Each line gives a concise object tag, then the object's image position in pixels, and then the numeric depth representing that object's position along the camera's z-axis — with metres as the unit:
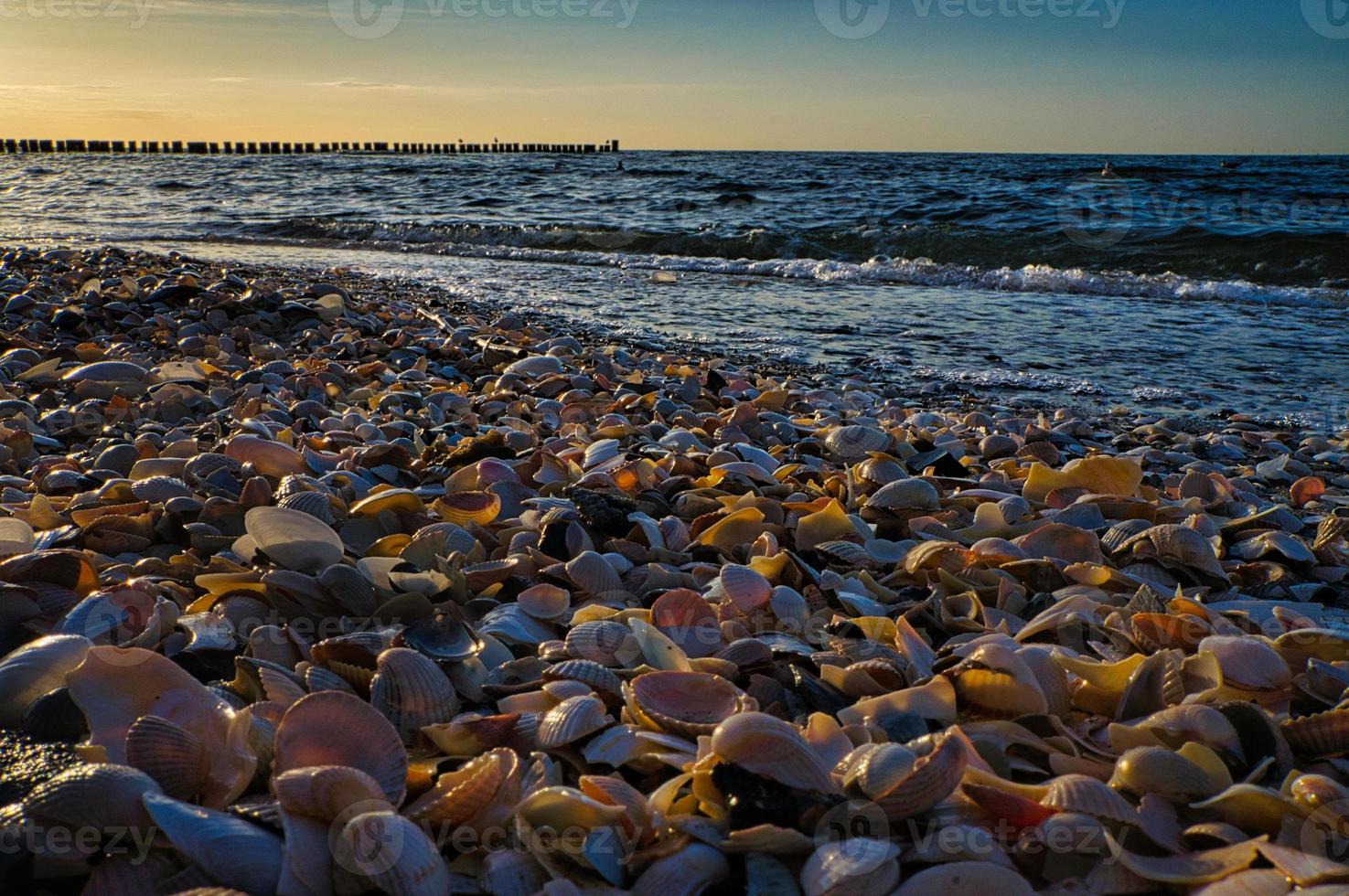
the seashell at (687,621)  0.48
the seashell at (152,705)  0.36
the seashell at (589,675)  0.43
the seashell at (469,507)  0.60
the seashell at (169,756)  0.35
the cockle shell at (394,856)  0.32
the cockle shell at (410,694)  0.40
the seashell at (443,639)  0.45
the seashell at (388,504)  0.58
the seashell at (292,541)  0.51
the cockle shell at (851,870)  0.33
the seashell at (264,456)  0.65
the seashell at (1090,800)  0.35
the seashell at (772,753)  0.36
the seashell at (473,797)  0.35
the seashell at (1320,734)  0.39
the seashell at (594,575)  0.53
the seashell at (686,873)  0.33
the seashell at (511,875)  0.34
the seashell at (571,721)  0.39
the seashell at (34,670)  0.39
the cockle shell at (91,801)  0.33
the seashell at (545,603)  0.50
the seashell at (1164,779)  0.37
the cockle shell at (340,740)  0.36
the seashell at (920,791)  0.35
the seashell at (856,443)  0.79
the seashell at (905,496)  0.65
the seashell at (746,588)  0.50
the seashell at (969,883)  0.33
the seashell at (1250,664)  0.43
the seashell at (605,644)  0.45
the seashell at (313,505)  0.57
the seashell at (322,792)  0.33
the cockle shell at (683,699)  0.40
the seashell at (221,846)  0.32
